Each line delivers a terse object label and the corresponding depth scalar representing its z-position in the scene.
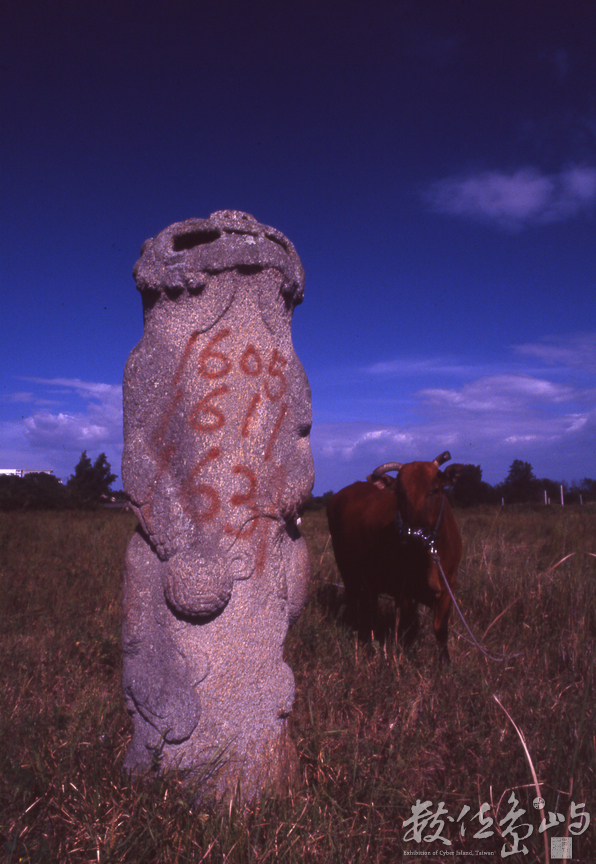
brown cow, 4.69
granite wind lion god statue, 2.49
